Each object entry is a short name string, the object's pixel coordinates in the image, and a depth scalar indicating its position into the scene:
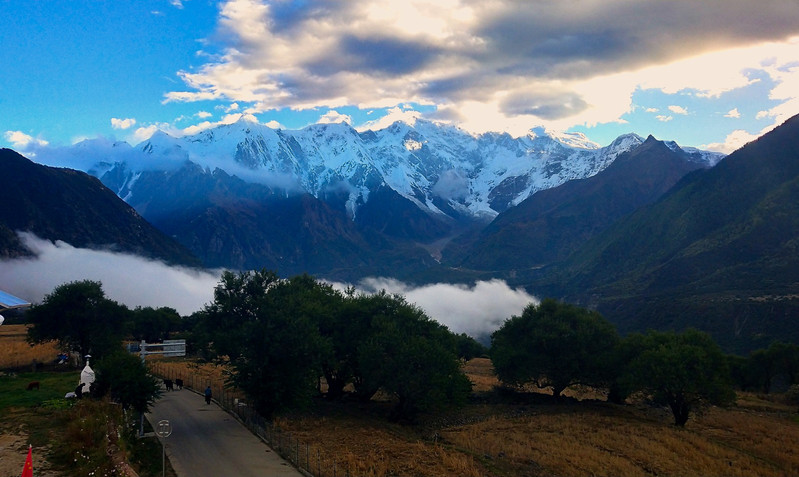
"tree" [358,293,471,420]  46.84
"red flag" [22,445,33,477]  19.75
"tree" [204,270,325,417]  42.03
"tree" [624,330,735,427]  51.44
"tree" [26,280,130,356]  62.31
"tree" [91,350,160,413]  35.25
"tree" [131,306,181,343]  103.88
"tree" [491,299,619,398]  61.84
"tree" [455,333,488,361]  120.84
